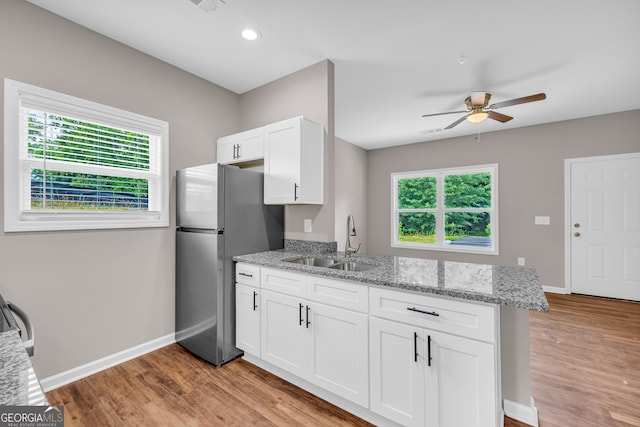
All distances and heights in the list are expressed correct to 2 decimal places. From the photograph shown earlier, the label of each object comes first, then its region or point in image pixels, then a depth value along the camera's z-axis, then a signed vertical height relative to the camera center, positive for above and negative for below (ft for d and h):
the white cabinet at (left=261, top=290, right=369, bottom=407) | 5.69 -2.84
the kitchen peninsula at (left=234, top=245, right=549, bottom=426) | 4.49 -2.26
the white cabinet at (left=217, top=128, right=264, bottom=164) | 9.14 +2.24
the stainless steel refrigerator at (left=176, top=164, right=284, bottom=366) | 7.70 -0.86
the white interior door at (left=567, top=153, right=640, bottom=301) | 12.89 -0.58
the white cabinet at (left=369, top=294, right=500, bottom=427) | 4.44 -2.73
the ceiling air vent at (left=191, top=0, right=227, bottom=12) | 6.06 +4.50
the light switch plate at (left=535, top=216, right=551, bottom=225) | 14.70 -0.33
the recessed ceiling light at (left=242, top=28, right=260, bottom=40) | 7.38 +4.73
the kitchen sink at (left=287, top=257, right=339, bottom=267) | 8.09 -1.35
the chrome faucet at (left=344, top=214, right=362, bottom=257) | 8.01 -0.98
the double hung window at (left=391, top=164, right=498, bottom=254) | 16.62 +0.28
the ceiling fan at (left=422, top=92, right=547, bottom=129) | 10.14 +3.93
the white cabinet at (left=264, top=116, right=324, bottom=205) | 8.11 +1.53
